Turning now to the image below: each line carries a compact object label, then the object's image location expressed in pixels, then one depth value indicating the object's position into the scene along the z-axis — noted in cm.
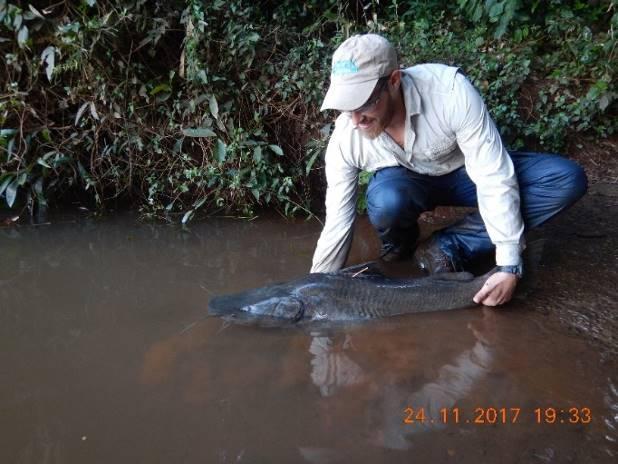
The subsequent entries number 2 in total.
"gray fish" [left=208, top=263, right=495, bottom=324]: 277
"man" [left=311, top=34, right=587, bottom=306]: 238
